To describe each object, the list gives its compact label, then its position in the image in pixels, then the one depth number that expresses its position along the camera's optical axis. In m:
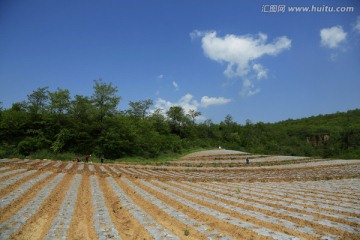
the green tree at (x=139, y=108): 73.94
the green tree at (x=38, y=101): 48.78
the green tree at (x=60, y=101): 48.44
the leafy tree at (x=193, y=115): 87.44
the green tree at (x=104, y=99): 50.06
